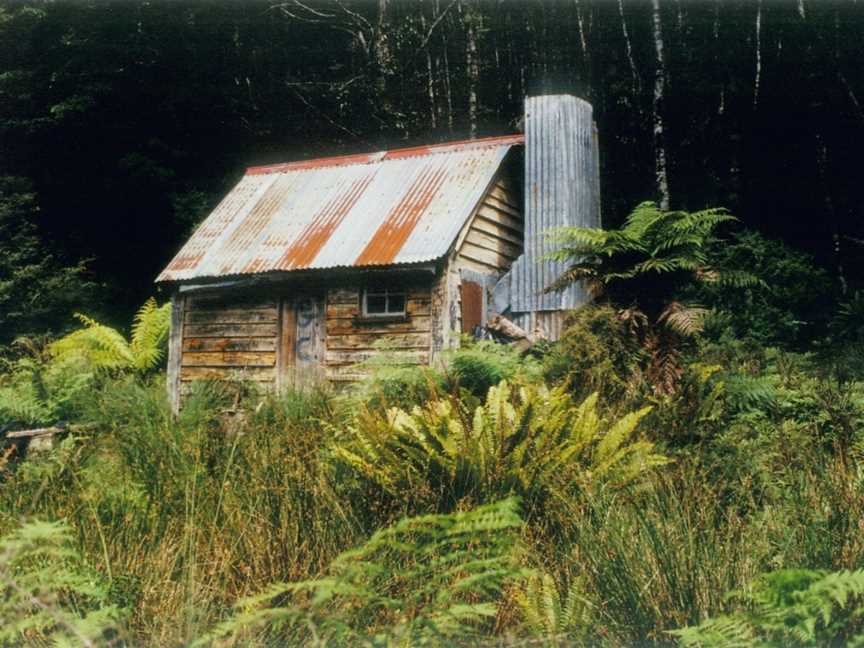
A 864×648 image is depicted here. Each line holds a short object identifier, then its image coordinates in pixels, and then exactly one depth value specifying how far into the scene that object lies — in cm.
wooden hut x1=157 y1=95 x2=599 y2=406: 1123
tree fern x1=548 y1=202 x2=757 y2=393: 655
